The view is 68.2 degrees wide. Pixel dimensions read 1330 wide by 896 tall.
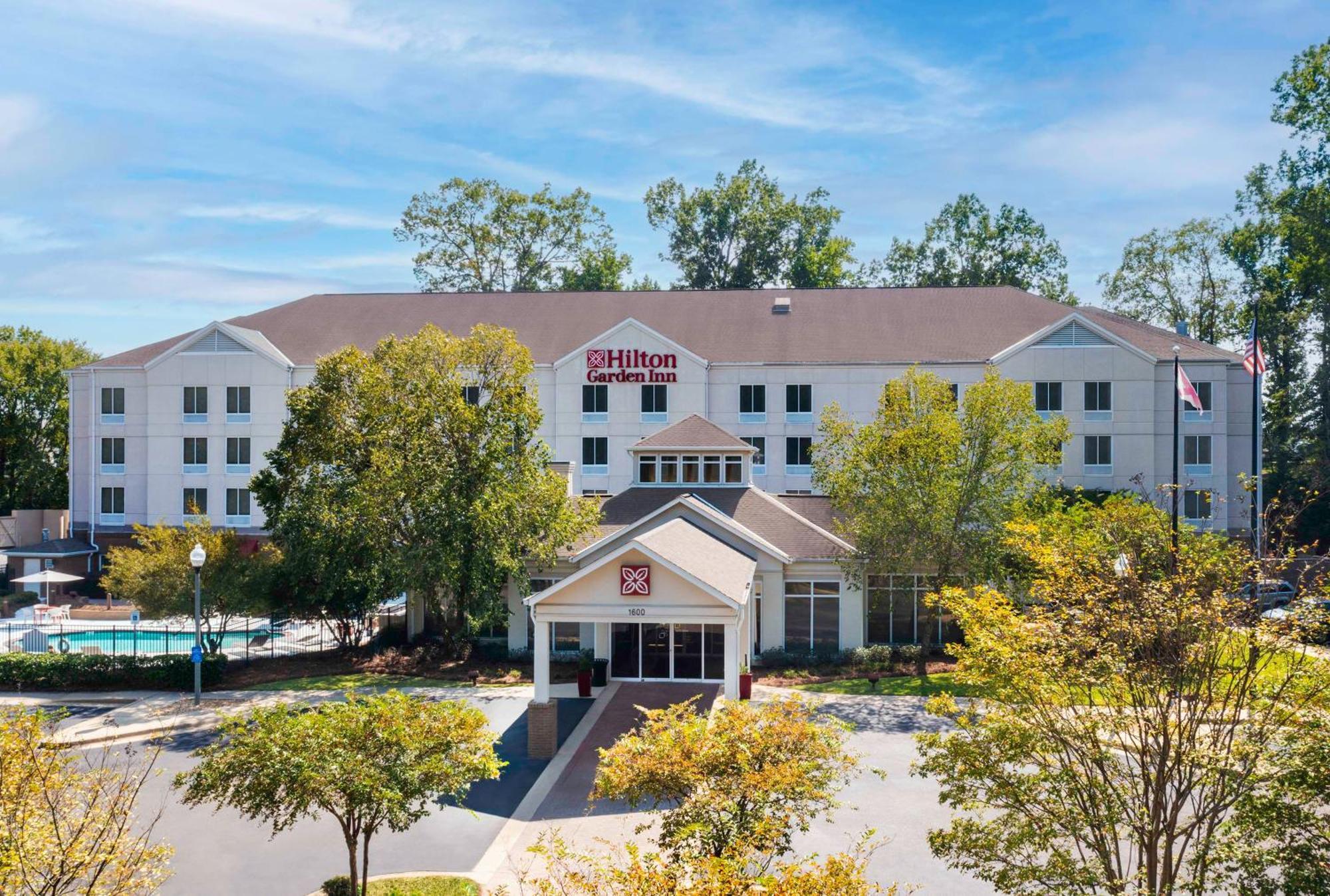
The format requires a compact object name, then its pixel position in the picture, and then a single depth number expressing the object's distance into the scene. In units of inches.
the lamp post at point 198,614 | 1029.1
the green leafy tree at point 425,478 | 1164.5
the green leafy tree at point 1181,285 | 2284.7
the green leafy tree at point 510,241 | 2792.8
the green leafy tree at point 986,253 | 2652.6
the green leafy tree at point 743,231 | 2856.8
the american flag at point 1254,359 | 1231.5
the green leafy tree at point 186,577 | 1154.7
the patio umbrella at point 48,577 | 1649.9
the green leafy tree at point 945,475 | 1140.5
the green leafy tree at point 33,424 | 2315.5
